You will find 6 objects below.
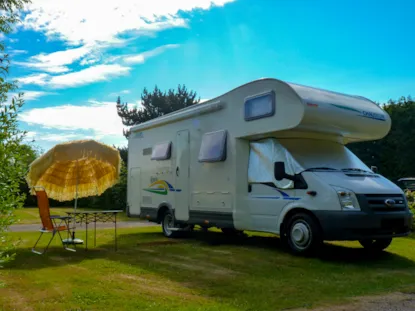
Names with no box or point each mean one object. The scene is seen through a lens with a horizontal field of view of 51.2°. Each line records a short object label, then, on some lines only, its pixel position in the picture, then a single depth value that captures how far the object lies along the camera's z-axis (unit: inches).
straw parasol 385.7
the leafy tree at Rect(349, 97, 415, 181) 1099.9
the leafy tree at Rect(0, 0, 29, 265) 143.6
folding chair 341.1
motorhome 295.6
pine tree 1405.0
